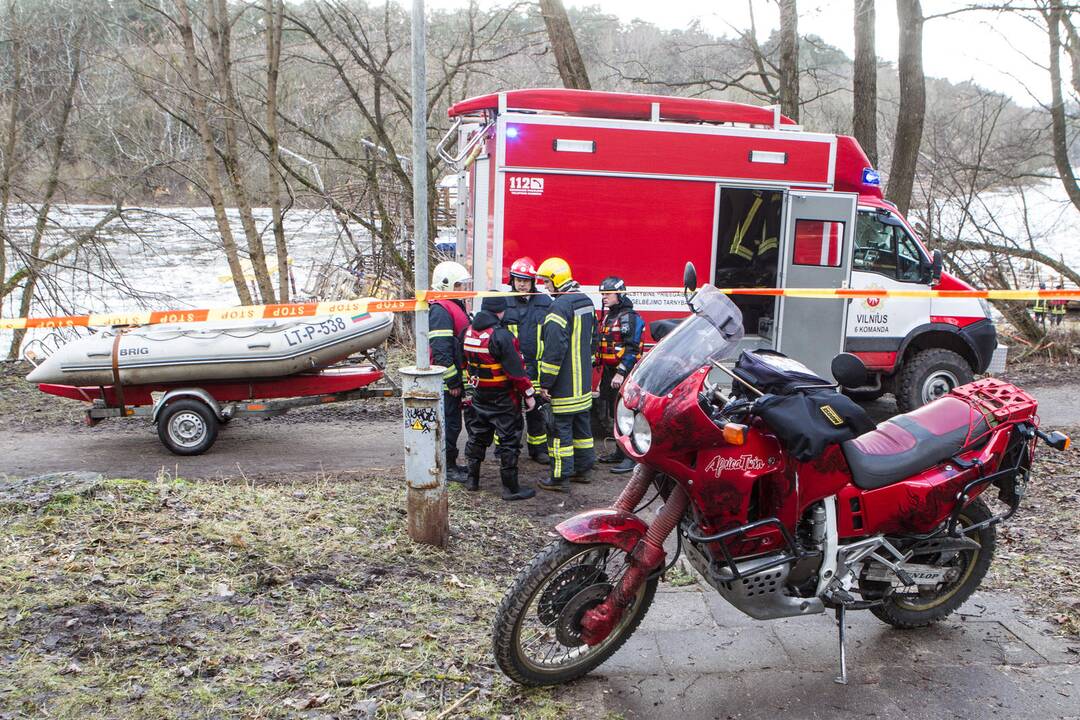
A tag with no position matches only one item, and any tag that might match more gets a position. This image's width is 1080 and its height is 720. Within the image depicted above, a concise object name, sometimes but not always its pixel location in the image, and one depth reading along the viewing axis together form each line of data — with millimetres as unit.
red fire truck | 7855
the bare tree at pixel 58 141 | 10863
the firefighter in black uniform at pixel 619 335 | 7508
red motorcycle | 3297
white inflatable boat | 7418
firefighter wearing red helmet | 6910
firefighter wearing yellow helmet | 6723
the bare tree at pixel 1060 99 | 13375
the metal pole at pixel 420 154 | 4543
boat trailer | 7551
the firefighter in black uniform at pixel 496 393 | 6340
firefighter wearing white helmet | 6715
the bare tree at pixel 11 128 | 10539
